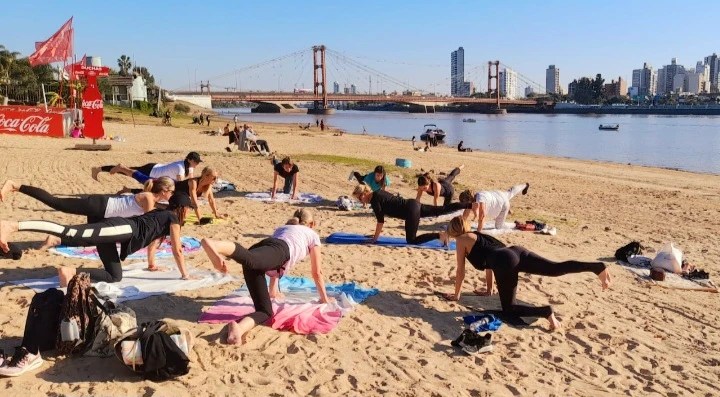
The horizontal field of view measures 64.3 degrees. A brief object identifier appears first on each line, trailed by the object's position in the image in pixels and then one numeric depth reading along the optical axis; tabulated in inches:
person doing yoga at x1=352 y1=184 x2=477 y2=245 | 328.5
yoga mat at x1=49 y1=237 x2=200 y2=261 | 280.8
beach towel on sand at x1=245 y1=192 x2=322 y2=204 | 460.1
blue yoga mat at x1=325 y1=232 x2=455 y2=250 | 332.2
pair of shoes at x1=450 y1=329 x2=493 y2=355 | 192.2
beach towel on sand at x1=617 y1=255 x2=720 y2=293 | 274.2
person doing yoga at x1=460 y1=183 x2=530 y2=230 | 345.1
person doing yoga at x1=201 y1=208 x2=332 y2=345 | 173.8
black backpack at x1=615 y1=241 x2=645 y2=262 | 320.2
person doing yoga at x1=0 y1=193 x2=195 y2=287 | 207.3
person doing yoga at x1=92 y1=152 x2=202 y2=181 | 376.5
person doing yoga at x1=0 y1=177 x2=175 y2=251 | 255.8
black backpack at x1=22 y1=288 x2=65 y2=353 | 170.1
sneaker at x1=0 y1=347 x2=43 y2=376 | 157.6
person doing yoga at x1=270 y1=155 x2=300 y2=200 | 458.3
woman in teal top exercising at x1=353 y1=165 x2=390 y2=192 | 392.8
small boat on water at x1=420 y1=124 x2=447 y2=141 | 1626.8
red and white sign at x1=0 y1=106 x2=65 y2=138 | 920.3
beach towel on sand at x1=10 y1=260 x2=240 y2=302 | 227.3
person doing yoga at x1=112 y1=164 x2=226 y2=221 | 349.4
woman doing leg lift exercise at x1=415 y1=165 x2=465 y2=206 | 372.8
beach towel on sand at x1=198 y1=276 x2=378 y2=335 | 203.9
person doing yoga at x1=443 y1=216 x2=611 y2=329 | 213.9
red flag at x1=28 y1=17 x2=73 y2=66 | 906.1
